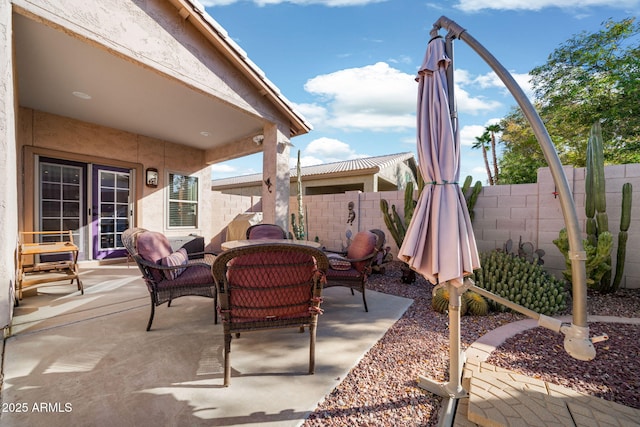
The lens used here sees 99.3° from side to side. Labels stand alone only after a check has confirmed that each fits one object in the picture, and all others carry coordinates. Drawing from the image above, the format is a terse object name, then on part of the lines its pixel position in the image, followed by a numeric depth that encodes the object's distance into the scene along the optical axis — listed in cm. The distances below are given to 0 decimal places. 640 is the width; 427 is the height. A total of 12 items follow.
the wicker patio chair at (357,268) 339
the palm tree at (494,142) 1349
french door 561
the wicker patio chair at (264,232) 463
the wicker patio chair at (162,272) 275
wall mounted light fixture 694
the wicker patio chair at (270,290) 197
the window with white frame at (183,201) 752
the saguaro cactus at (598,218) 362
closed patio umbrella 167
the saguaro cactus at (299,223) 676
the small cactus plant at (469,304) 319
